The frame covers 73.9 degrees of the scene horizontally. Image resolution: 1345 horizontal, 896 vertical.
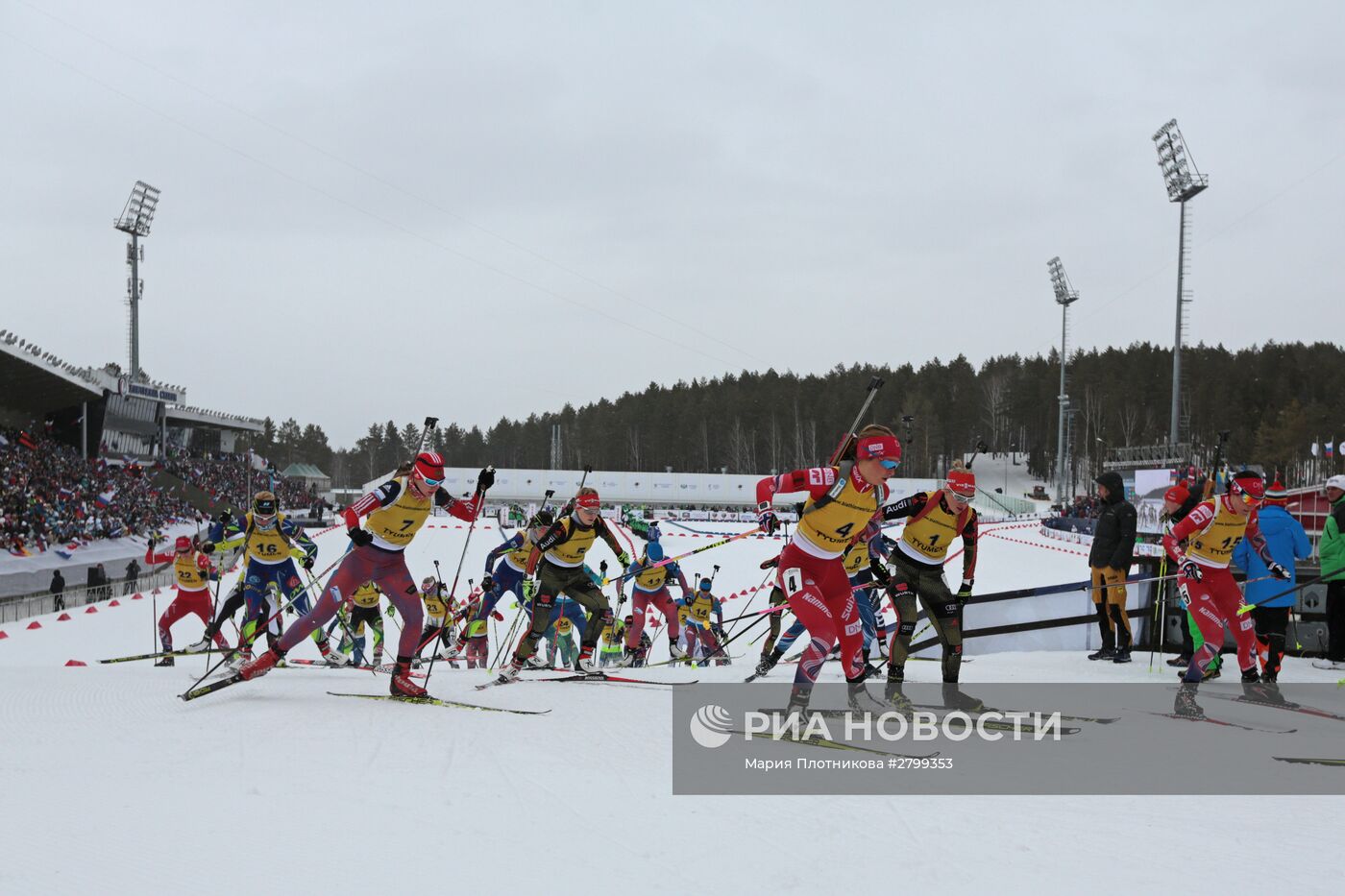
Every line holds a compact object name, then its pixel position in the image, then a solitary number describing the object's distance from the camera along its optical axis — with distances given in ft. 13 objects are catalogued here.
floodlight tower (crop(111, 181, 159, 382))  156.56
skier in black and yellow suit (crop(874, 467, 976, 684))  22.93
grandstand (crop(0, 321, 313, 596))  73.00
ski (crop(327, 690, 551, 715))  22.50
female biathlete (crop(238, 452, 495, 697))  23.30
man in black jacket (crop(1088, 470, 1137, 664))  31.17
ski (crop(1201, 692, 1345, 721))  21.80
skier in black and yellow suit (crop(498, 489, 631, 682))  28.40
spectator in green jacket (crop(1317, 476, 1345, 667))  29.01
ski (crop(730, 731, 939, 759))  17.27
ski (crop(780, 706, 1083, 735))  19.45
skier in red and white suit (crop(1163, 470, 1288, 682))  23.38
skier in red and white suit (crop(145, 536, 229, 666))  36.52
